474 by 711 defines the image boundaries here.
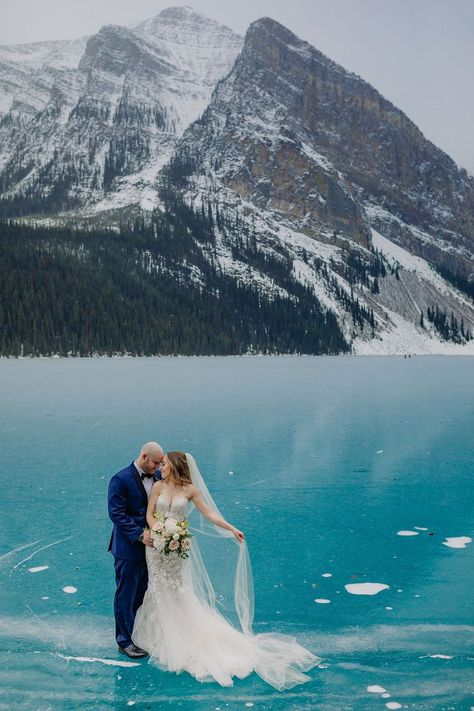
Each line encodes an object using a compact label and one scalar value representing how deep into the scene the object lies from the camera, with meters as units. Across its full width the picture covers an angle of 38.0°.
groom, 9.09
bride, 8.93
